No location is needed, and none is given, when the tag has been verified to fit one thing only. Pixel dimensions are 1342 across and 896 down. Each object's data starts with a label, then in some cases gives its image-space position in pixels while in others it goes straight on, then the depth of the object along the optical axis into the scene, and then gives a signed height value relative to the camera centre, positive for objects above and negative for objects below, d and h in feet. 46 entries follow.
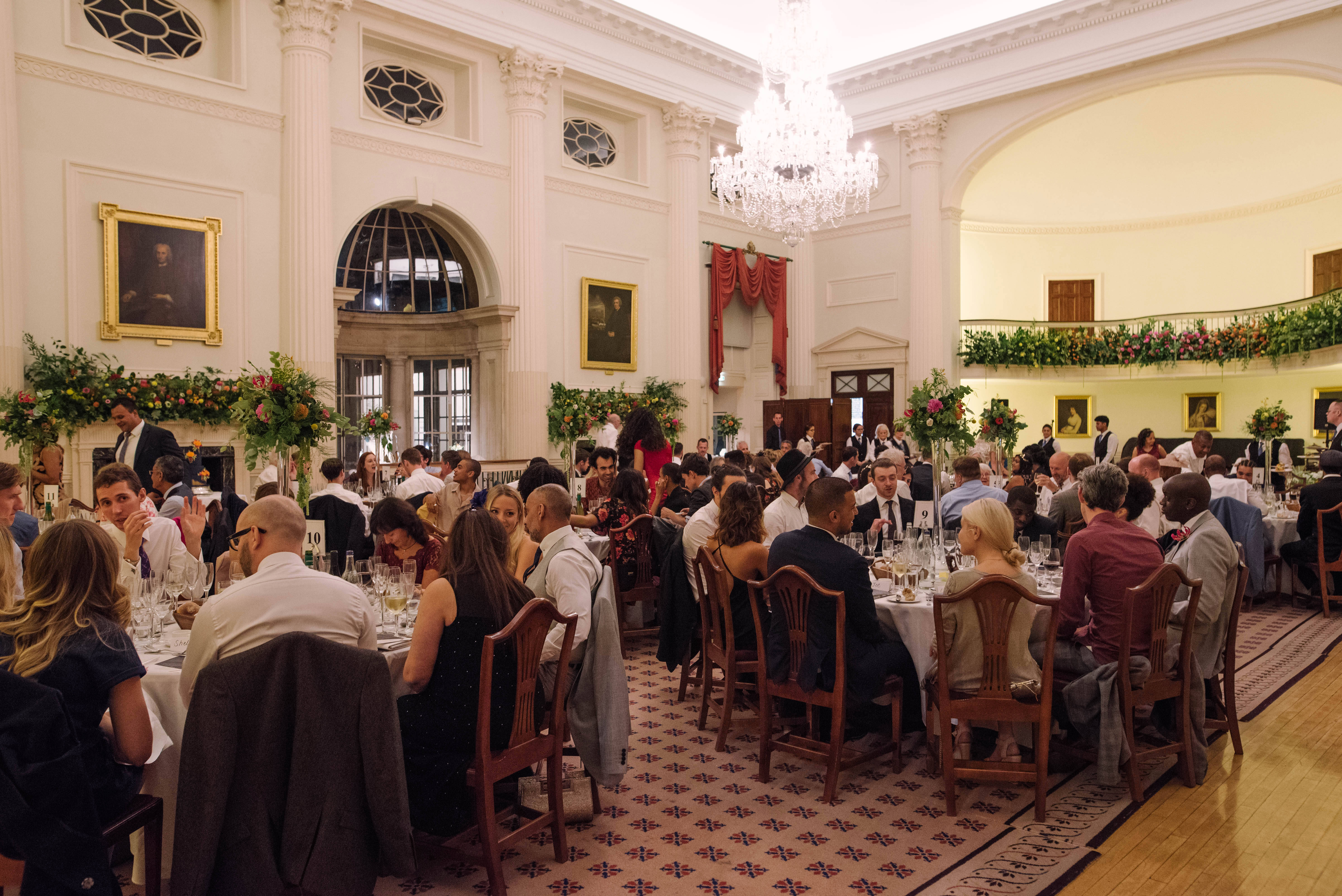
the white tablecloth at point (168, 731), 9.39 -3.42
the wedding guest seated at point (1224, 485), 24.48 -1.71
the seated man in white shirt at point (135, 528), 13.83 -1.67
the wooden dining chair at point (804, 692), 12.60 -4.04
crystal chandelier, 34.83 +11.45
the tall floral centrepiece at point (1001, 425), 41.70 -0.02
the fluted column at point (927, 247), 50.65 +10.38
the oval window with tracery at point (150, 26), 31.73 +15.02
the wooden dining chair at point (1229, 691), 14.10 -4.50
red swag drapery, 51.39 +8.23
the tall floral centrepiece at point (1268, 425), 43.32 -0.03
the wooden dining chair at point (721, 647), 14.57 -3.86
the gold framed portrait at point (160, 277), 31.17 +5.53
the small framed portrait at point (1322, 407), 50.57 +1.03
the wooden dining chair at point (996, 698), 11.75 -3.79
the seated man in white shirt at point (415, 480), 24.36 -1.54
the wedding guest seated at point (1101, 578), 12.66 -2.25
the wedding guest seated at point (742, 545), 14.39 -2.00
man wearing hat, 17.54 -1.58
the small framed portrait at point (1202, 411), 57.93 +0.87
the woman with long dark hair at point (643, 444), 27.04 -0.60
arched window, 44.11 +8.25
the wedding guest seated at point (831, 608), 12.69 -2.67
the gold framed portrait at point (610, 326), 45.91 +5.36
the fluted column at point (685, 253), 49.24 +9.77
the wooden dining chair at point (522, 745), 9.75 -3.83
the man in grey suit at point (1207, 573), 13.66 -2.34
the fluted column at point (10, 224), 28.25 +6.61
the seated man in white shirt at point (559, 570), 11.75 -1.99
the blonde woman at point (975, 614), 12.09 -2.56
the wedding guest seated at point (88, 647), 7.54 -1.93
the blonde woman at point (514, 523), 13.62 -1.54
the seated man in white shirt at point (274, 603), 8.57 -1.78
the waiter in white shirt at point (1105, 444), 45.47 -1.05
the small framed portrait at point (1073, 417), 62.75 +0.55
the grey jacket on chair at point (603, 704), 12.01 -3.87
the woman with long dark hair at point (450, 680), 9.87 -2.90
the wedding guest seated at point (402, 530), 13.64 -1.65
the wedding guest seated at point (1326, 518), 23.52 -2.57
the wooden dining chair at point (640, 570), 20.30 -3.45
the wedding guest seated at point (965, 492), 20.49 -1.58
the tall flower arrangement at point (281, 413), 19.57 +0.28
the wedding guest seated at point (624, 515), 20.01 -2.09
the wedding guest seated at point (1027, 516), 17.90 -1.92
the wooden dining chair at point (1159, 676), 12.10 -3.69
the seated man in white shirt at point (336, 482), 20.15 -1.33
